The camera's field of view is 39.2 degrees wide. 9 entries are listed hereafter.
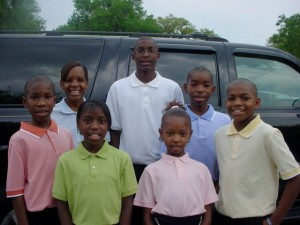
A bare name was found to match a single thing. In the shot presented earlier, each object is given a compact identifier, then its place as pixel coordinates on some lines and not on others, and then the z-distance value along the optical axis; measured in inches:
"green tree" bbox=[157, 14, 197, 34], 2273.6
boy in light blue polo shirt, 114.5
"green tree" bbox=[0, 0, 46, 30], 1257.9
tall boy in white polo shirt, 118.2
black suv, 134.3
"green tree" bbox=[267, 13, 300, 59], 1402.6
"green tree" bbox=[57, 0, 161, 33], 1808.6
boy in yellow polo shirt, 97.1
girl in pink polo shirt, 100.7
